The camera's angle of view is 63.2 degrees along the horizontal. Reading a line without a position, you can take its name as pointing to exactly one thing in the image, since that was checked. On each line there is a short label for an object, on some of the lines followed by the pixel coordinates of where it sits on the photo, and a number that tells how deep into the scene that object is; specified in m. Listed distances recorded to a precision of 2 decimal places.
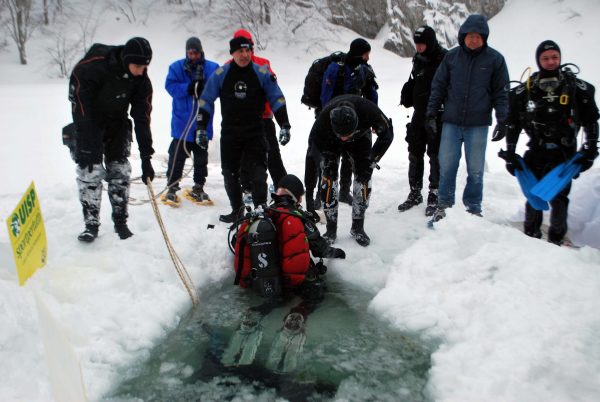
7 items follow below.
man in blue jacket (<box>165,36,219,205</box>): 5.50
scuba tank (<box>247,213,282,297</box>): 3.64
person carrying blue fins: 3.89
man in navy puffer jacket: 4.49
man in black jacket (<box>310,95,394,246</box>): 4.43
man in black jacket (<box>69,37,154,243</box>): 3.98
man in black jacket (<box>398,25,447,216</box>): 5.10
